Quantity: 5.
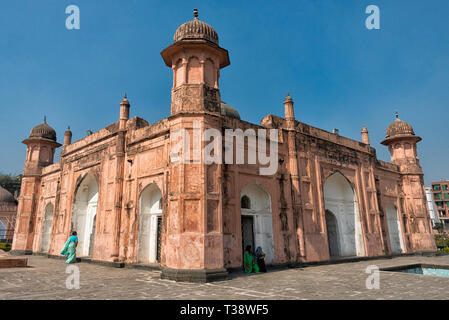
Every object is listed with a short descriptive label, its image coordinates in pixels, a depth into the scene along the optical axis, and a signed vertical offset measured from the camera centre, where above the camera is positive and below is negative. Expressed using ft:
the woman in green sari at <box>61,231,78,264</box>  48.01 -0.34
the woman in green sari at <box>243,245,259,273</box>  36.17 -2.28
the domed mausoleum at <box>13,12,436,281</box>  33.42 +7.35
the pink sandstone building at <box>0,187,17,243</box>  115.76 +9.89
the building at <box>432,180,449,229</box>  221.46 +30.01
